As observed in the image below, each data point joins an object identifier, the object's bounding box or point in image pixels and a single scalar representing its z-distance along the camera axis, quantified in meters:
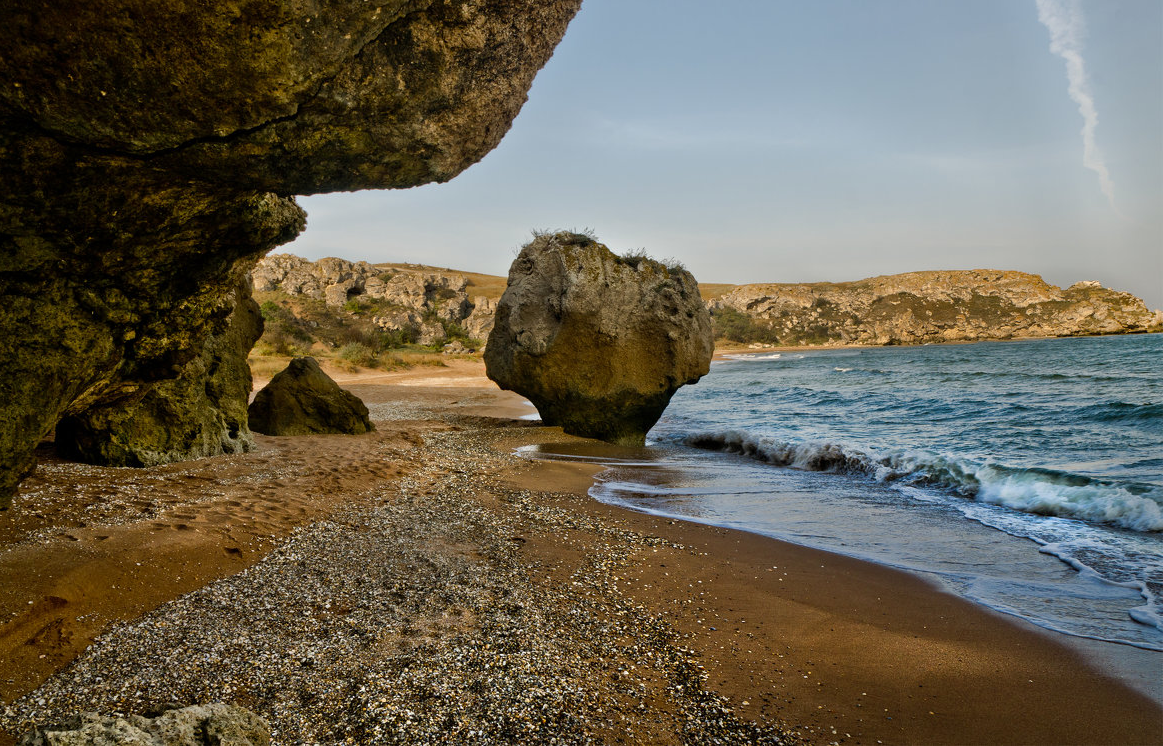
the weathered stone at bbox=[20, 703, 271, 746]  1.98
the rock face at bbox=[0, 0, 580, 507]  2.38
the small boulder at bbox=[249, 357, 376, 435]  10.58
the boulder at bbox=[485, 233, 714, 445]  12.78
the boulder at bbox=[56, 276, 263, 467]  6.20
